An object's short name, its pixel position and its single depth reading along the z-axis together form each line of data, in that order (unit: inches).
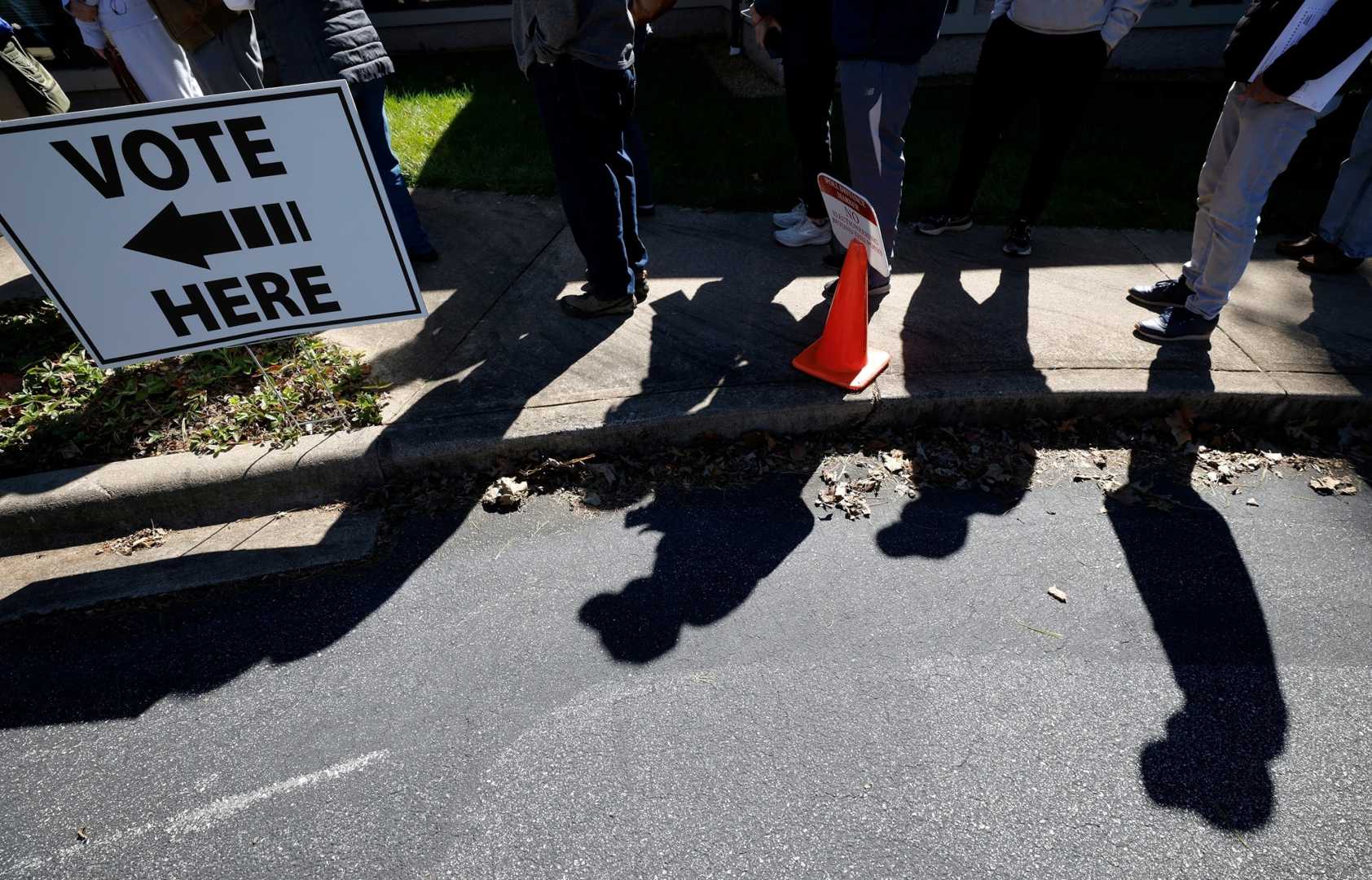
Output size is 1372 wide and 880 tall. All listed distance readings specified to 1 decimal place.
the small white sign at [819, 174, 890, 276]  124.0
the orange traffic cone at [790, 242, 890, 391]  129.3
